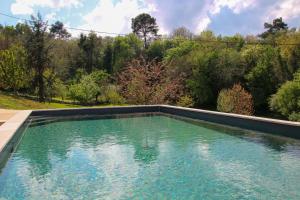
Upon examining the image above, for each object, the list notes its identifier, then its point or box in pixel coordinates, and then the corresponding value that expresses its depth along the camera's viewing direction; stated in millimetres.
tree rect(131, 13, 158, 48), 59259
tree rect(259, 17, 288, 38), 56562
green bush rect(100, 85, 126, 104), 33031
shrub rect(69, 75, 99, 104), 34469
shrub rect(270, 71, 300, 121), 28766
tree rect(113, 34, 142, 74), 50188
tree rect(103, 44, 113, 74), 53000
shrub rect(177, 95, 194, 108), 26598
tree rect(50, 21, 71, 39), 67569
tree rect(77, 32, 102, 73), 49469
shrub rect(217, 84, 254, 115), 25589
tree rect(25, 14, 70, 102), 28391
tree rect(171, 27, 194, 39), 60078
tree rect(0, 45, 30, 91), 28562
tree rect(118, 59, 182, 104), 21953
